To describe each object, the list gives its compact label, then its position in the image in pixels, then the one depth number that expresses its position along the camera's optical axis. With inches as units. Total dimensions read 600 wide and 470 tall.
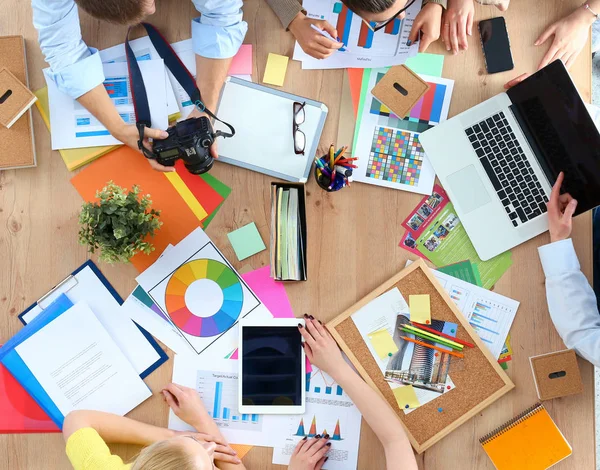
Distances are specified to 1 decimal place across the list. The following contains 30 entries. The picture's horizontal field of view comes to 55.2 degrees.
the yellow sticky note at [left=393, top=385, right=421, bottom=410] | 58.4
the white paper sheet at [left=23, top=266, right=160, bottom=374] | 60.3
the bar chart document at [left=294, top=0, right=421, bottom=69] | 61.6
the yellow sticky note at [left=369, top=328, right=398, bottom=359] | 59.1
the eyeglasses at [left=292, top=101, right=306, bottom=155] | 60.2
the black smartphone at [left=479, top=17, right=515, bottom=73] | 61.1
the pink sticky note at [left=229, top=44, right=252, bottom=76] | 62.2
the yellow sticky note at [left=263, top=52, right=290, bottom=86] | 61.8
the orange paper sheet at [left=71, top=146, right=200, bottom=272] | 61.0
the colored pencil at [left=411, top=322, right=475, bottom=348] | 58.4
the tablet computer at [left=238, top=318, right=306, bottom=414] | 59.4
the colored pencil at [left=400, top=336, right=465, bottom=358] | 58.4
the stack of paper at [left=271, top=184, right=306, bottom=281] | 59.4
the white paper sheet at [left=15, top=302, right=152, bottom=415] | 59.7
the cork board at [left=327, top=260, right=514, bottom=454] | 57.9
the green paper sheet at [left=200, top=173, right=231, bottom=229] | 61.1
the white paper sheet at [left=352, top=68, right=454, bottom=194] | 60.4
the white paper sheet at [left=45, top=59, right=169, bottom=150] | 61.6
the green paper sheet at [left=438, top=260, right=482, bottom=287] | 59.4
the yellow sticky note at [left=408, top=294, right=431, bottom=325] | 59.1
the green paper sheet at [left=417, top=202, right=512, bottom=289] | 59.4
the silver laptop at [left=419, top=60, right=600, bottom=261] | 56.2
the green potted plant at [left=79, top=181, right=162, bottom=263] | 54.8
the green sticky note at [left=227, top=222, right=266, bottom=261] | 60.6
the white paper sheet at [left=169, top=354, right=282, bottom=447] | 59.9
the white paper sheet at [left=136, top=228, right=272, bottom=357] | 60.1
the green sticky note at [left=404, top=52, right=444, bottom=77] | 61.5
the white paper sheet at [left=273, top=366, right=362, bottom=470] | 59.1
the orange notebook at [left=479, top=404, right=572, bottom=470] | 56.7
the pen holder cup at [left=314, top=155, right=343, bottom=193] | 58.8
